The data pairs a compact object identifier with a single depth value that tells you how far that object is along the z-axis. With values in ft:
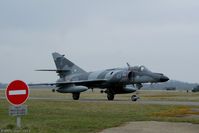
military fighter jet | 128.16
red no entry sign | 38.88
